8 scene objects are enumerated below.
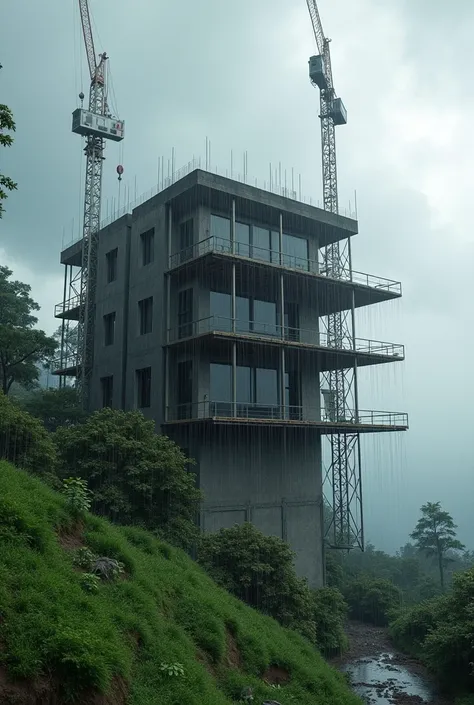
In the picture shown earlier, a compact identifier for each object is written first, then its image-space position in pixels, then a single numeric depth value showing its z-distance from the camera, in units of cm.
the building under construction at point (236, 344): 2972
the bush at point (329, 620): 2630
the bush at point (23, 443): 1927
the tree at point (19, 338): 3469
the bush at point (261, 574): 1995
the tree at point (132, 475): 2119
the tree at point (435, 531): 5488
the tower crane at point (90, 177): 3928
